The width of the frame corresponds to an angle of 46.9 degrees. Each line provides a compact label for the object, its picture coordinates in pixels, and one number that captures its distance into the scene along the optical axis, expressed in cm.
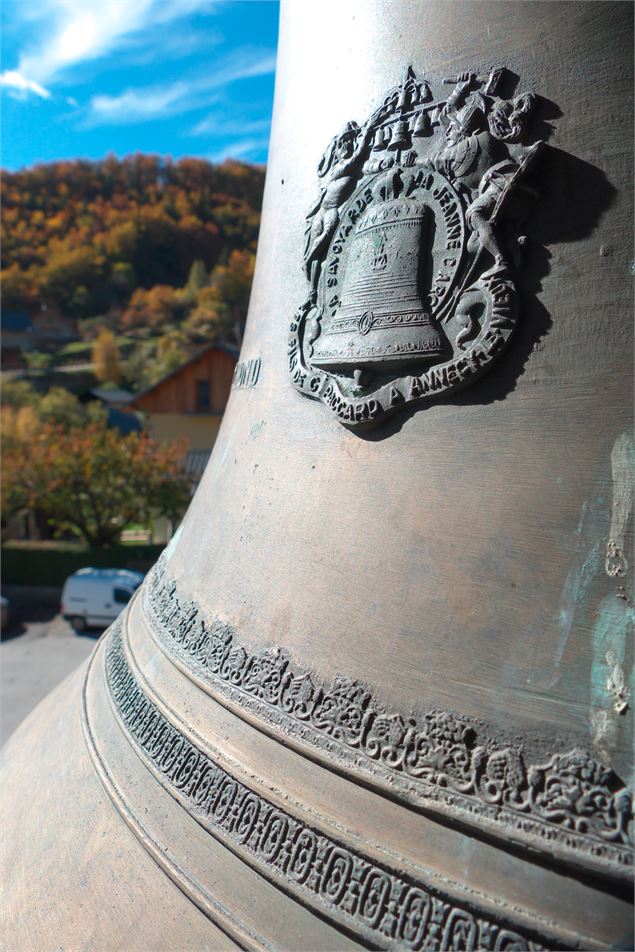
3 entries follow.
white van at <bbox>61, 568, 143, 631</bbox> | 1073
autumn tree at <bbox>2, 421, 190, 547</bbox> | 1335
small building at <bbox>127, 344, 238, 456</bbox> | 1883
